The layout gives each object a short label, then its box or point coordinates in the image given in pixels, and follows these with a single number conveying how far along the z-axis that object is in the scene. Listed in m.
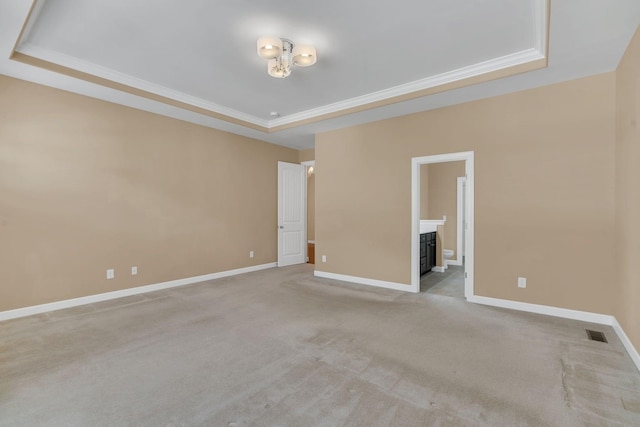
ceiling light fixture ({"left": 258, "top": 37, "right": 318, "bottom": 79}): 2.81
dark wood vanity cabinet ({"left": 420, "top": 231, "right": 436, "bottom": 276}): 5.40
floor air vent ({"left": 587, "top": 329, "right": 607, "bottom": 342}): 2.82
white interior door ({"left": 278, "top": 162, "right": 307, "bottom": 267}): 6.66
